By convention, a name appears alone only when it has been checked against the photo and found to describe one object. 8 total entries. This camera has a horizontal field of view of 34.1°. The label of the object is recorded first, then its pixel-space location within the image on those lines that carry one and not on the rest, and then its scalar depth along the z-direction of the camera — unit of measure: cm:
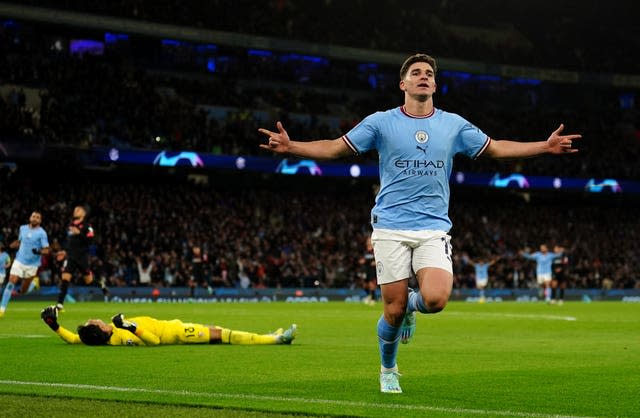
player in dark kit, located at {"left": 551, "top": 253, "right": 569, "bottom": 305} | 4084
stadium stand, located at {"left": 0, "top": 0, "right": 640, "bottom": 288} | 4516
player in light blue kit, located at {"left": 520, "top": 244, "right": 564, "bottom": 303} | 4106
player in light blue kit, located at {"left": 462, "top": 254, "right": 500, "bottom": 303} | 4403
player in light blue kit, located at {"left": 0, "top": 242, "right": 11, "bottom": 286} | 3036
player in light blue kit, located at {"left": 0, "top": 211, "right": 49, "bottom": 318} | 2394
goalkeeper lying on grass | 1414
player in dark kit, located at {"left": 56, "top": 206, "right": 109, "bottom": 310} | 2475
